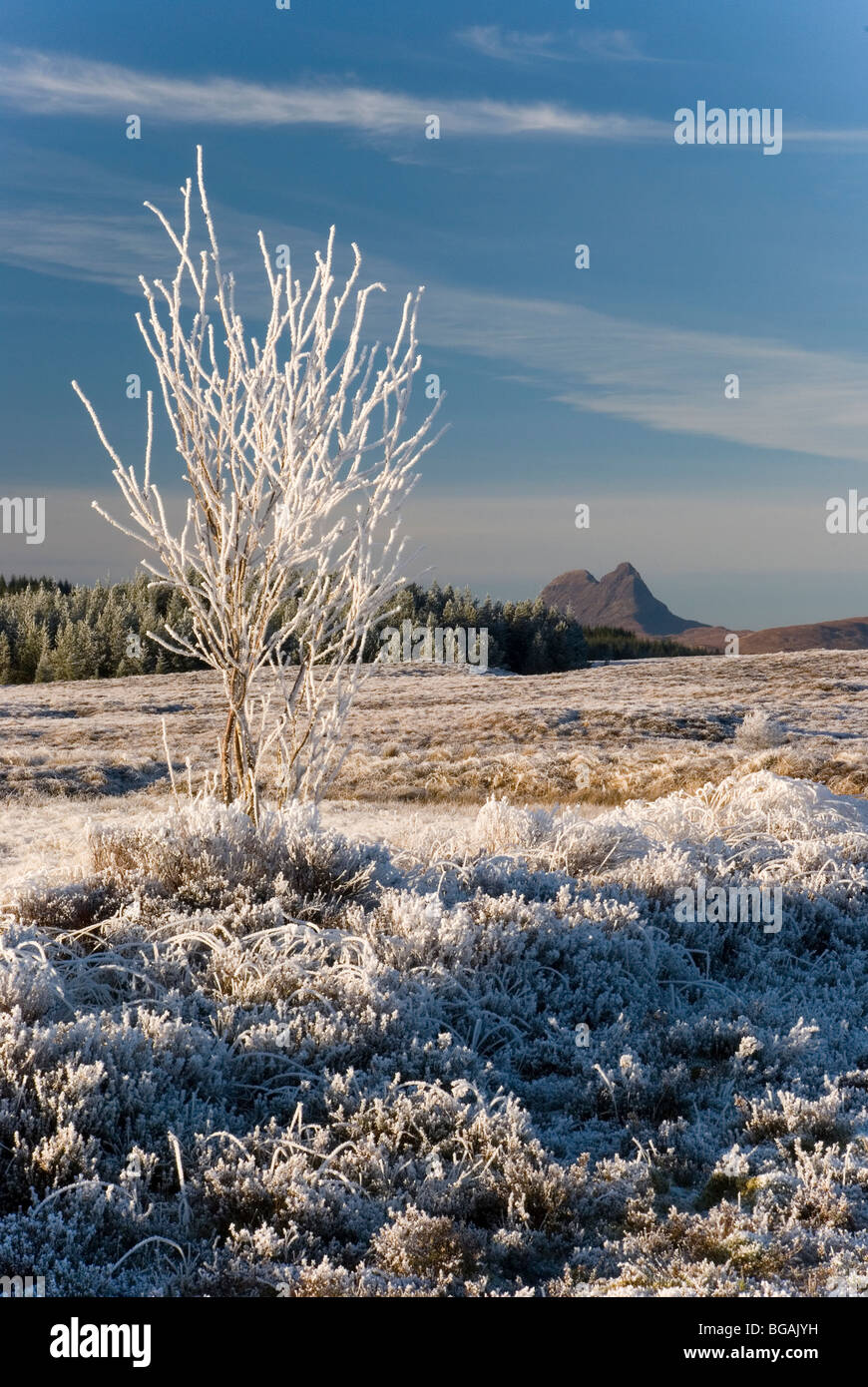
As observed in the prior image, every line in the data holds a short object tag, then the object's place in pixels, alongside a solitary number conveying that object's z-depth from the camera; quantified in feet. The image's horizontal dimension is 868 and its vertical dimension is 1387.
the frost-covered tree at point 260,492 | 20.85
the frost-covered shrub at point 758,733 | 69.36
